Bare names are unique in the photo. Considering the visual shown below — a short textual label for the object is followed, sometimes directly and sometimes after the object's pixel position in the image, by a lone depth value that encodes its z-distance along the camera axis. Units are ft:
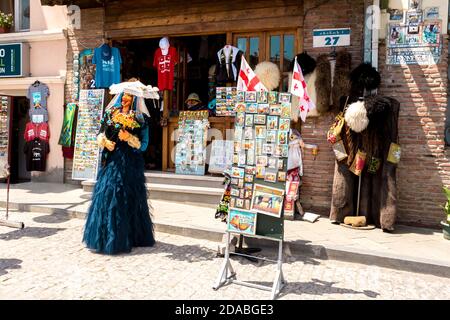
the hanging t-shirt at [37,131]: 31.99
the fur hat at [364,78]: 20.92
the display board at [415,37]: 21.21
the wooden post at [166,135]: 29.50
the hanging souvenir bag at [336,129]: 21.63
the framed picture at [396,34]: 21.72
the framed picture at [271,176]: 13.80
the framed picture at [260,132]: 14.02
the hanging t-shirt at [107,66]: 29.35
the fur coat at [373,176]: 20.45
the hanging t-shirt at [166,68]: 28.60
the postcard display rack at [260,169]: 13.82
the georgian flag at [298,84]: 14.89
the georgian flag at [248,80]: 14.55
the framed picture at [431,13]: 21.21
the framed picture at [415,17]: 21.44
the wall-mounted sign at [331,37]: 22.86
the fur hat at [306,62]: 22.90
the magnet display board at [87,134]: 29.14
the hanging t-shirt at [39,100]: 31.94
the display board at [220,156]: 27.40
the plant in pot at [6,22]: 32.86
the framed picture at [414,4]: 21.47
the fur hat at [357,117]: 20.57
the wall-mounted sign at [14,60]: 32.32
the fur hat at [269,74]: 24.40
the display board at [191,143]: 27.88
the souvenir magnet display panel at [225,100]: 27.17
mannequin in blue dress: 17.17
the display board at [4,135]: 23.07
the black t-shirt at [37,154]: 31.96
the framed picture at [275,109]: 13.87
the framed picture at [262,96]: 13.97
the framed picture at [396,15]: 21.79
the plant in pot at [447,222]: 19.57
